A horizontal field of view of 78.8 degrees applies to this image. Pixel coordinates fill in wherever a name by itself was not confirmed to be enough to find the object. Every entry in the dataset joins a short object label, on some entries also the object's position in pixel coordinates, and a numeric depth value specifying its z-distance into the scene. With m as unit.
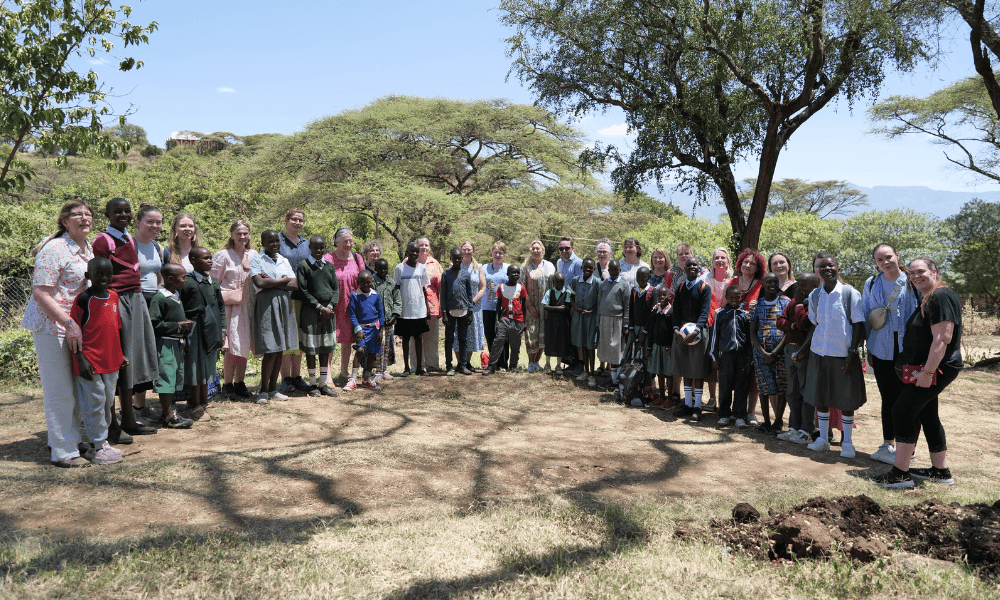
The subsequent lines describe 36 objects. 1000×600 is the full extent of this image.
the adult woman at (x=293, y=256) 6.82
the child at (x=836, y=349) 5.34
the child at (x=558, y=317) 8.58
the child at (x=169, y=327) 5.32
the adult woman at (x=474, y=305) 8.70
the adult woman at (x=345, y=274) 7.39
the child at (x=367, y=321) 7.29
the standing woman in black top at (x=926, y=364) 4.25
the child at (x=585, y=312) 8.27
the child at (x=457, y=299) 8.50
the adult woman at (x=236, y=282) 6.31
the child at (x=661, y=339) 6.88
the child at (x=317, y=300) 6.68
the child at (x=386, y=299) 7.71
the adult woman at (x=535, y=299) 8.97
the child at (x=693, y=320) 6.61
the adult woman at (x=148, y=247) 5.23
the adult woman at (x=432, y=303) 8.42
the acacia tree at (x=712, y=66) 11.16
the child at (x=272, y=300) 6.32
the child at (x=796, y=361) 5.72
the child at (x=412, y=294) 8.07
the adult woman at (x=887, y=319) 4.86
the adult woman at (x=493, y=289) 8.98
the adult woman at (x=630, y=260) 8.21
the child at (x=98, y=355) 4.38
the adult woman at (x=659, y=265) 7.47
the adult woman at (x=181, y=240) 5.79
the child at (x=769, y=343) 5.97
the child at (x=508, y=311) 8.77
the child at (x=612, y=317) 8.00
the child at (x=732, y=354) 6.16
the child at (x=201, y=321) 5.61
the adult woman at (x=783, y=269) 6.16
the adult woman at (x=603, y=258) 8.30
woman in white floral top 4.23
